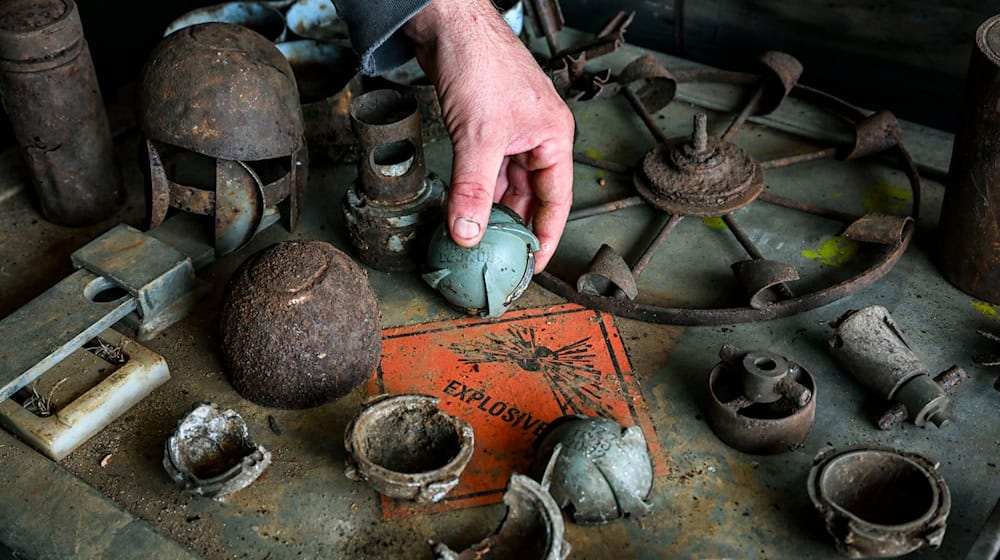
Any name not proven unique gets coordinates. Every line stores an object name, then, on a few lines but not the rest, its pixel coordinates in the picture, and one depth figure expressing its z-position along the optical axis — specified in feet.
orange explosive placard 1.57
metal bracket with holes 1.63
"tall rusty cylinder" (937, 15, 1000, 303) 1.66
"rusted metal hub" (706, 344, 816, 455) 1.50
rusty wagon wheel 1.78
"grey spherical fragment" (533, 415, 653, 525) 1.43
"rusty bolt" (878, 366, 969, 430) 1.58
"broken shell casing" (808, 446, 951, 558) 1.31
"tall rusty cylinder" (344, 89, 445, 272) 1.82
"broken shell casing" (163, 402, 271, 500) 1.48
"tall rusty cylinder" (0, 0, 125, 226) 1.83
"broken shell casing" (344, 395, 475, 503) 1.45
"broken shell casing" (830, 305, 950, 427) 1.57
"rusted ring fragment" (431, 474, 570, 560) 1.33
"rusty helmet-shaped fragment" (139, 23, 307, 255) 1.76
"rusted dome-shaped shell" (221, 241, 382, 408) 1.55
